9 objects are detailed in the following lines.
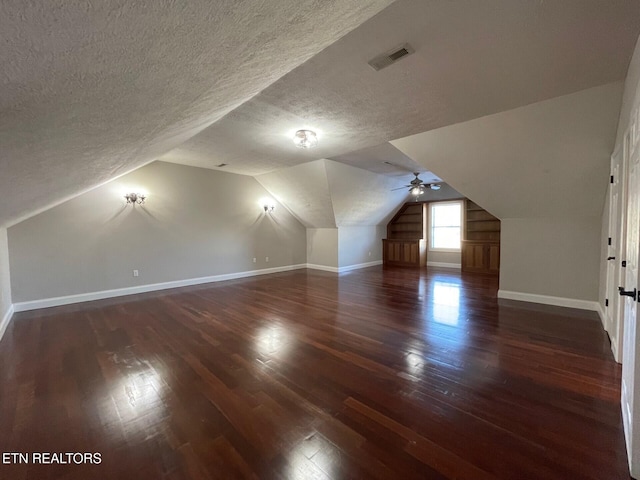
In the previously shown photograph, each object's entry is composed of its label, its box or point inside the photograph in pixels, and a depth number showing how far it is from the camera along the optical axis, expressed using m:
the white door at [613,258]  2.55
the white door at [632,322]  1.34
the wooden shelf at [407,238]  8.29
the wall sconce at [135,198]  4.93
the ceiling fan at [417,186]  6.04
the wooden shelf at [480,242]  6.89
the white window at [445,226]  8.01
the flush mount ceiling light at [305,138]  3.59
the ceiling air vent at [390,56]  1.92
